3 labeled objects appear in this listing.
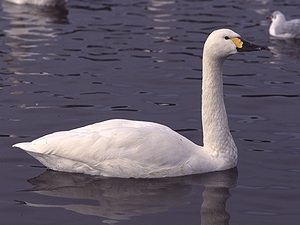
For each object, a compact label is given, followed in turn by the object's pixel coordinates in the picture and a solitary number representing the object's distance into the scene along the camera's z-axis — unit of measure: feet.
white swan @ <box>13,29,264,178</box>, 28.73
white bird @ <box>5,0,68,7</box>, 70.34
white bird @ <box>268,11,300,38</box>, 56.70
